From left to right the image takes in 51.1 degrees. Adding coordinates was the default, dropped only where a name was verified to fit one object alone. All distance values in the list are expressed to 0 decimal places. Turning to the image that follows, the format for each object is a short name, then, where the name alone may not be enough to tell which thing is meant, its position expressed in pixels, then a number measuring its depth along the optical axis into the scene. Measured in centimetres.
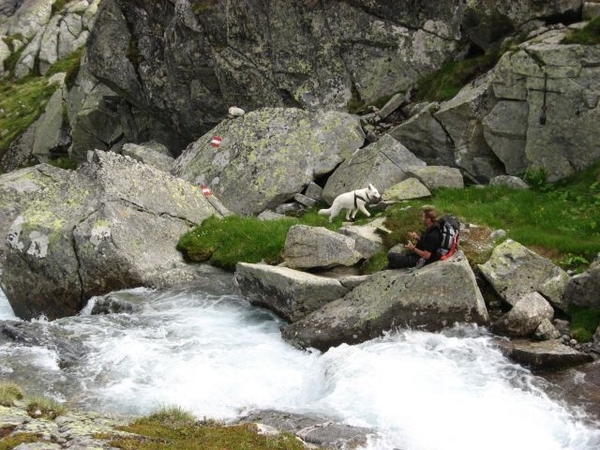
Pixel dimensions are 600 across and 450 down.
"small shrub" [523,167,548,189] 2509
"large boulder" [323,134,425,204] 2769
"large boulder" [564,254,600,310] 1681
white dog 2514
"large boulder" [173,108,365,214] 2998
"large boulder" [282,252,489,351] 1720
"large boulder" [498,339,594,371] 1524
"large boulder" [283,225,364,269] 2055
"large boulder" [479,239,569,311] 1795
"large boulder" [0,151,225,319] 2223
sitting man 1792
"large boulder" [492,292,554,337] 1680
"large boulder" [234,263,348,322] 1884
